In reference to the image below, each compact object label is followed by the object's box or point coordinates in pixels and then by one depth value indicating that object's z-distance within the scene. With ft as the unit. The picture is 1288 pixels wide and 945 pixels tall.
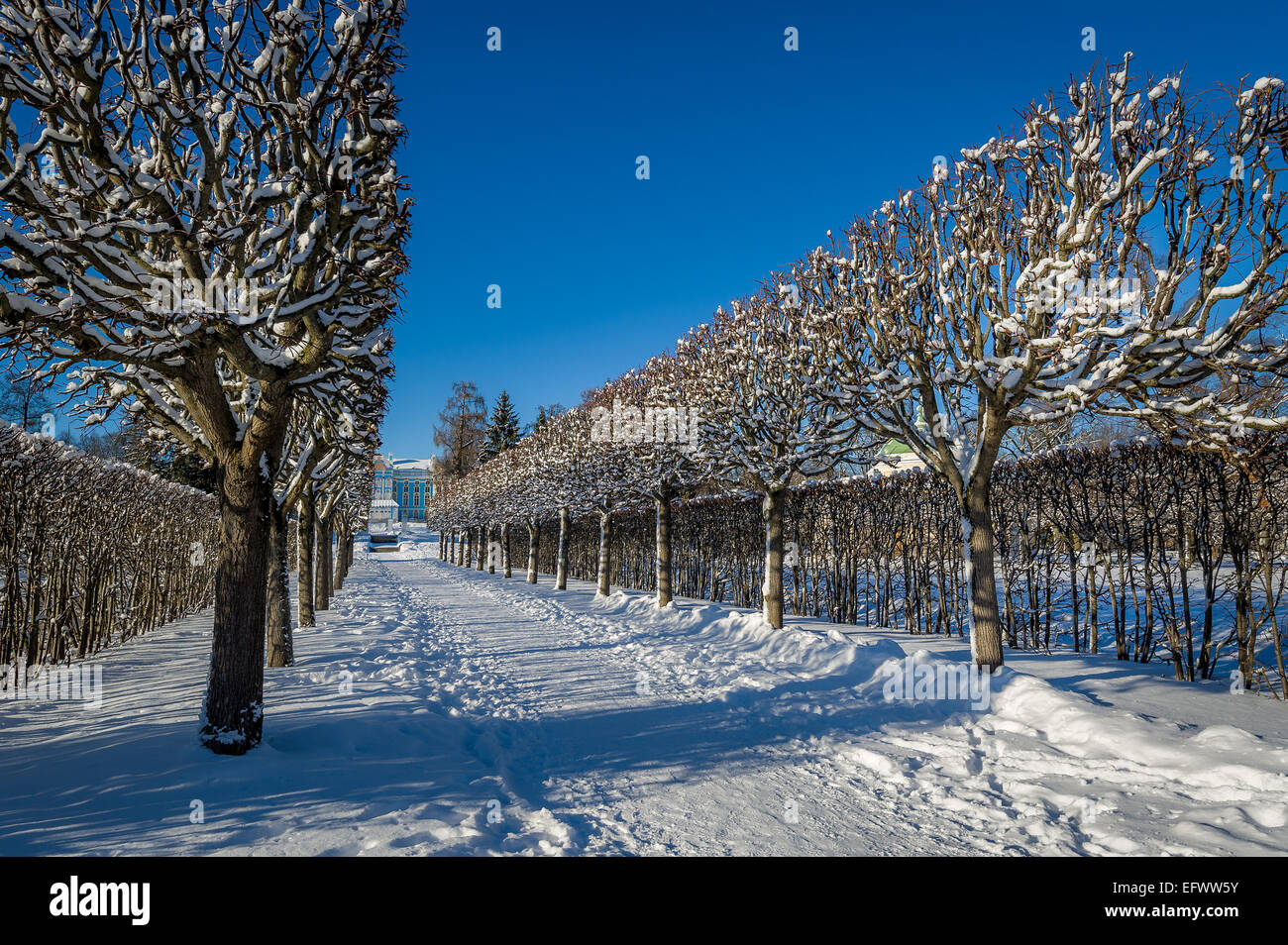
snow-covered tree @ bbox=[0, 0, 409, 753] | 14.32
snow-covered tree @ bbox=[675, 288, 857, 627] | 38.27
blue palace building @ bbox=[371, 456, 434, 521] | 419.54
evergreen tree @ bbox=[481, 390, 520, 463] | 172.52
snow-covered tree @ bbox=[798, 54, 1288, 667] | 20.67
